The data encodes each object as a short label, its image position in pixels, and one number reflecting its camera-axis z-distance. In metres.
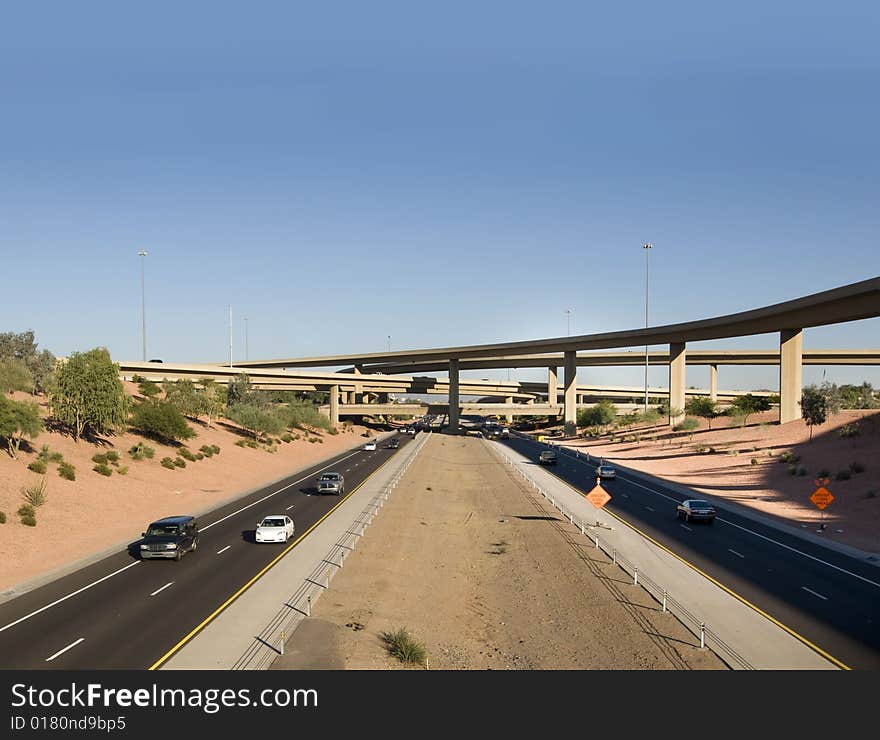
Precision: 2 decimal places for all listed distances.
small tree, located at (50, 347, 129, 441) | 47.91
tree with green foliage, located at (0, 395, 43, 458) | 37.22
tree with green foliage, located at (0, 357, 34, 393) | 55.12
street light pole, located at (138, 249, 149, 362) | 93.96
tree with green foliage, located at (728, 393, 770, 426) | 87.39
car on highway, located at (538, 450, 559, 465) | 65.94
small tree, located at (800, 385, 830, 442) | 60.94
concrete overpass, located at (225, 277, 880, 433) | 61.78
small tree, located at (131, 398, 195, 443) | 57.62
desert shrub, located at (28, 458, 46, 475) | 36.68
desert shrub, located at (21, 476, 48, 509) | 32.22
